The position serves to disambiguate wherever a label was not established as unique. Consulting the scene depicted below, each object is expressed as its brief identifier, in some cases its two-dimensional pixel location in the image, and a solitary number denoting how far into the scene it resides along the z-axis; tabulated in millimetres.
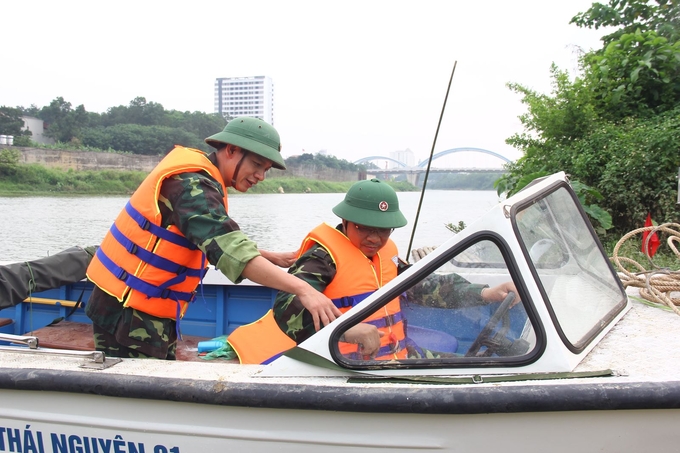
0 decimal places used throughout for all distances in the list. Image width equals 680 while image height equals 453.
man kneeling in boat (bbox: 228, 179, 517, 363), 1936
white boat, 1721
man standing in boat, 2146
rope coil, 2514
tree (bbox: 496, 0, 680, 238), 7852
